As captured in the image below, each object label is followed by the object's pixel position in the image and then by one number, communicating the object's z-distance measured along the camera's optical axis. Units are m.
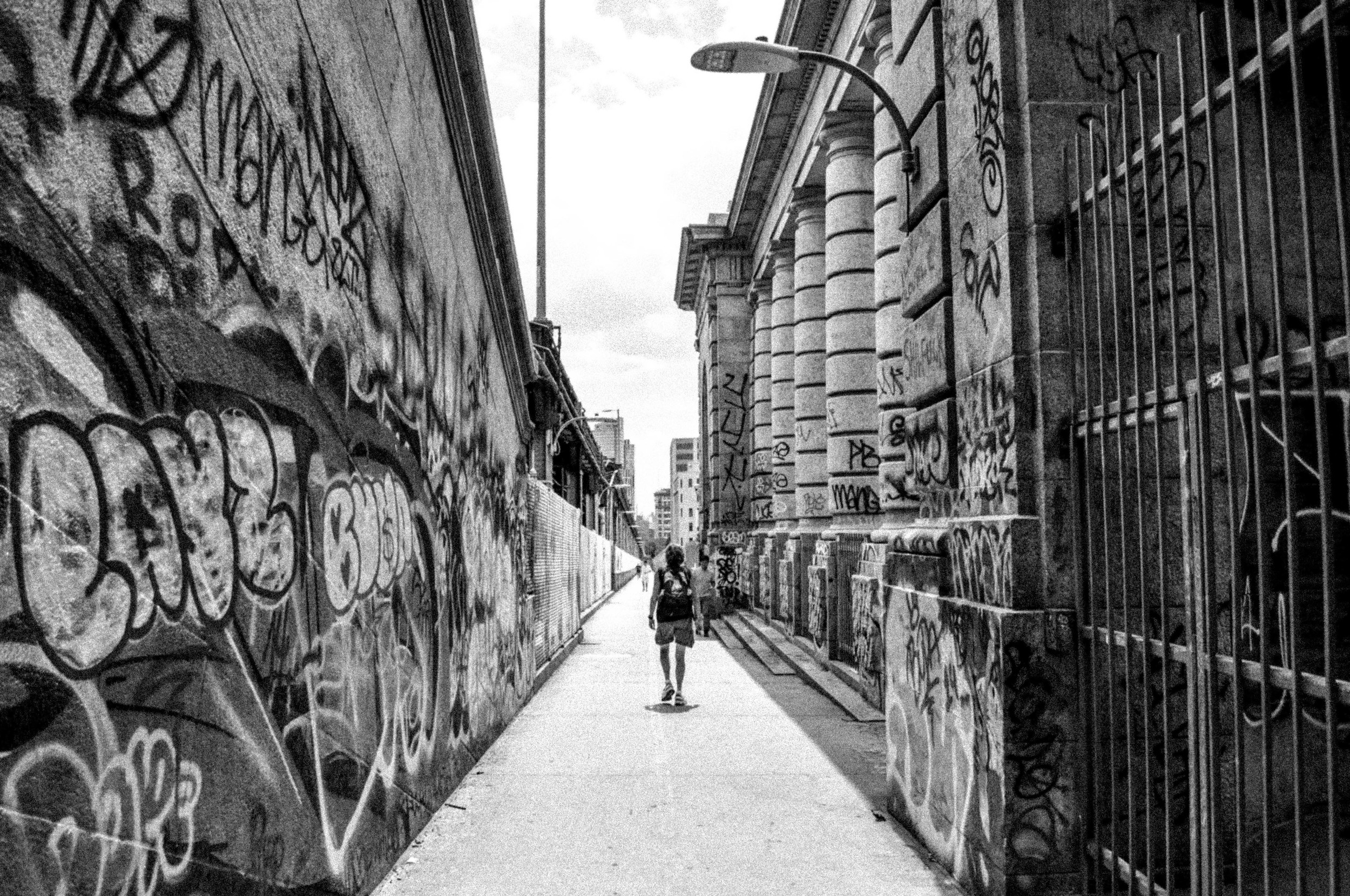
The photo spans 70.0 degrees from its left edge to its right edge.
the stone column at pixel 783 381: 20.48
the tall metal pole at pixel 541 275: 29.14
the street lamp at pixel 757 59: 8.27
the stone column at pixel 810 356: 17.23
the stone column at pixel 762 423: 22.75
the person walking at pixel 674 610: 9.77
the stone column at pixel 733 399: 27.53
